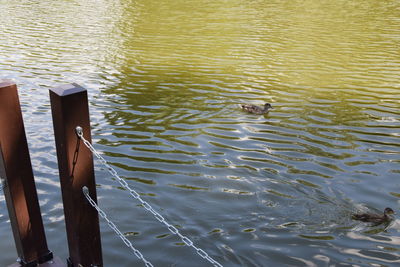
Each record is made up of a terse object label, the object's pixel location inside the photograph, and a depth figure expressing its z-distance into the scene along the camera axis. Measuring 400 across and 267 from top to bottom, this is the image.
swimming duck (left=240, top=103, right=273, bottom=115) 9.18
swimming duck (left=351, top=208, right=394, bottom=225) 5.85
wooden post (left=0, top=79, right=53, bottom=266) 3.81
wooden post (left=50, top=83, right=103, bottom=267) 3.60
